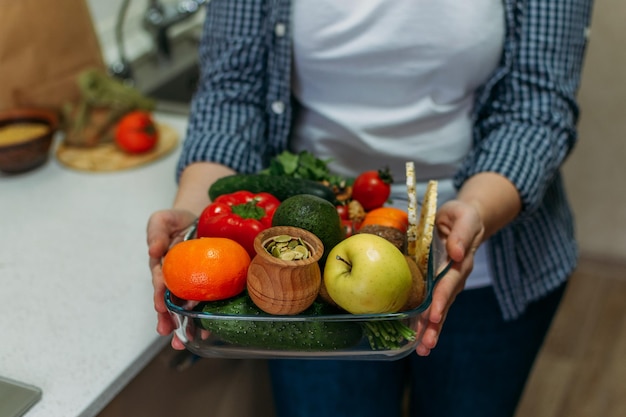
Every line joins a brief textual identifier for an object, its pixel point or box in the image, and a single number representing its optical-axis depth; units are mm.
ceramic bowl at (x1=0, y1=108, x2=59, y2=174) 1082
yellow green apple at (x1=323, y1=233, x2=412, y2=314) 544
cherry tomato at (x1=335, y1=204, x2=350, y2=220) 709
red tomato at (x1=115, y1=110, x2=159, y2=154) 1165
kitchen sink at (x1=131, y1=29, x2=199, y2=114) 1543
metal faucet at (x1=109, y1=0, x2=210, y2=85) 1419
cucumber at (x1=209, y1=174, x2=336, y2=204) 695
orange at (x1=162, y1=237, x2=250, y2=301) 577
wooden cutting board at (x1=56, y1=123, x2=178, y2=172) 1152
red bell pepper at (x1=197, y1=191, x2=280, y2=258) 629
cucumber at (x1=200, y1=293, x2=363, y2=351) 573
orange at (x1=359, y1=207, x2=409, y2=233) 658
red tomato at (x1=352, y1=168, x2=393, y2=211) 723
